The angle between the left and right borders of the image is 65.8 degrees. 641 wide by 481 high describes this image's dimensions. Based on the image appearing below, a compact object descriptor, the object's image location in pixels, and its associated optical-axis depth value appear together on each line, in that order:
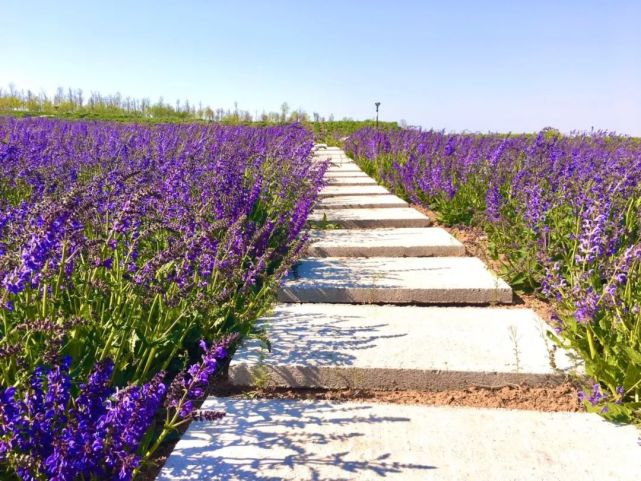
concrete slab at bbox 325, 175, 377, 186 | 6.97
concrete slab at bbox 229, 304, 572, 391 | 1.90
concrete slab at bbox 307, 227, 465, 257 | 3.53
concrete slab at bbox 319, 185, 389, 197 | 5.96
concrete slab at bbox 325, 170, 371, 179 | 7.95
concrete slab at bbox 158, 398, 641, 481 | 1.37
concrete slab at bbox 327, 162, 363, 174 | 8.97
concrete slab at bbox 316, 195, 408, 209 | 5.16
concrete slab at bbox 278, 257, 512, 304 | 2.71
